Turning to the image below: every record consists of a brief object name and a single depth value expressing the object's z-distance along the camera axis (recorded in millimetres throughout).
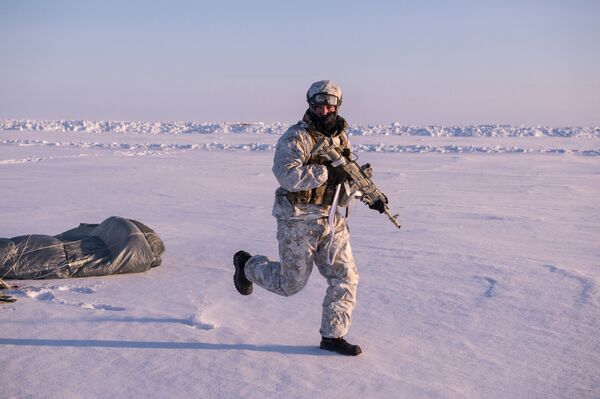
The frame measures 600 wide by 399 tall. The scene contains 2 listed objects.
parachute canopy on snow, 5293
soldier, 3645
